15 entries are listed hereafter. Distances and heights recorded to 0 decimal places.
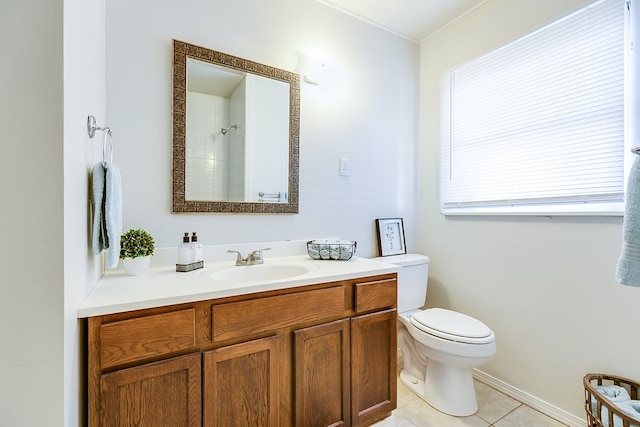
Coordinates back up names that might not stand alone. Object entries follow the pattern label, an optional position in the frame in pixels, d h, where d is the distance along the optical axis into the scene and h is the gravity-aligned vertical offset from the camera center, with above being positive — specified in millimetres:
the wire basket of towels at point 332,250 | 1559 -208
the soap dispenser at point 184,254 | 1274 -189
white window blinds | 1347 +505
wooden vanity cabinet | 854 -537
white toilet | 1447 -719
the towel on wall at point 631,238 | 896 -82
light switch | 1896 +299
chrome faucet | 1433 -239
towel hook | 895 +273
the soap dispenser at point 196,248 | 1308 -170
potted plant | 1164 -160
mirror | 1401 +416
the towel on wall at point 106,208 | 908 +11
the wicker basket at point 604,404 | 1090 -784
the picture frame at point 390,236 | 2016 -177
